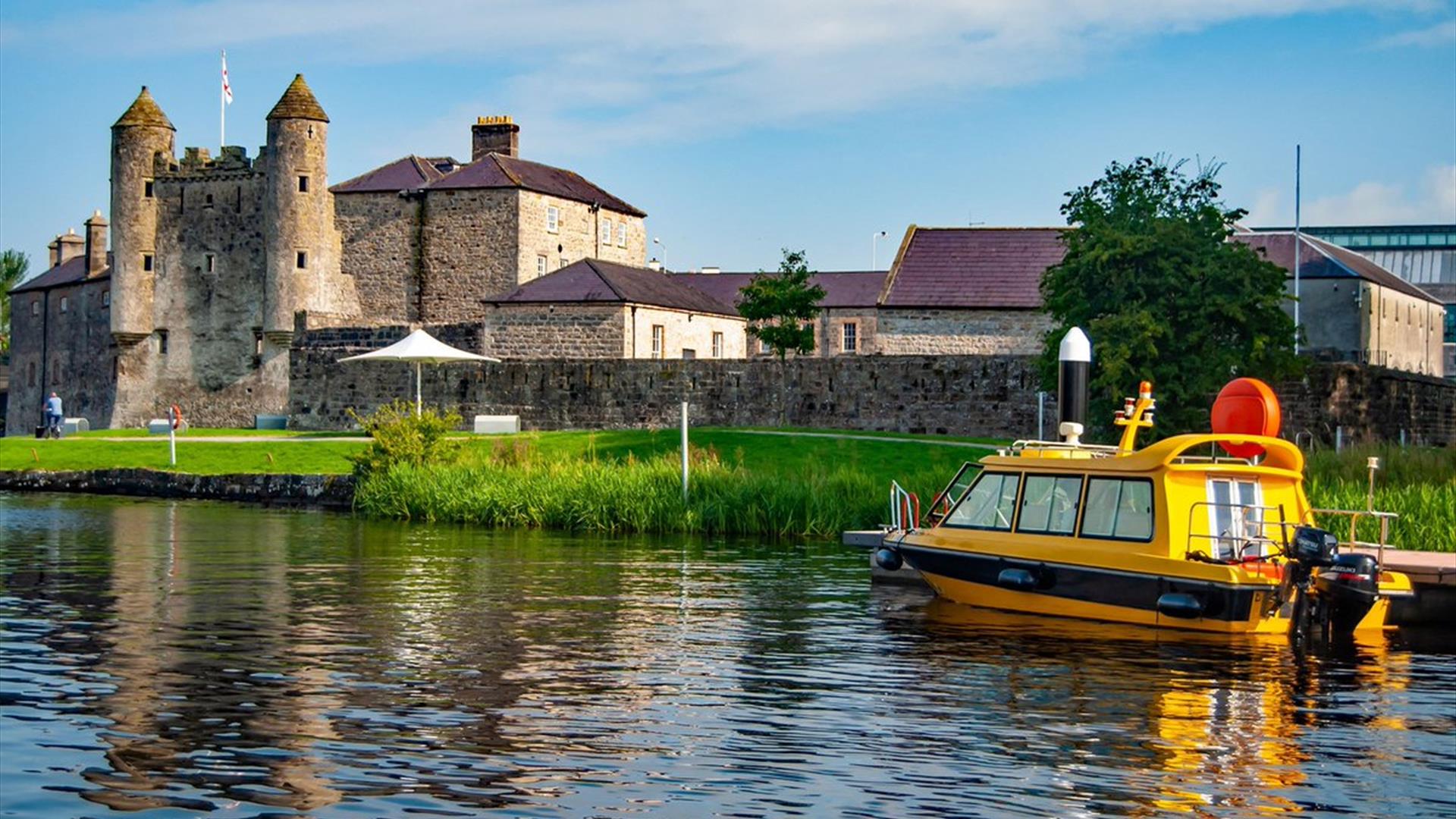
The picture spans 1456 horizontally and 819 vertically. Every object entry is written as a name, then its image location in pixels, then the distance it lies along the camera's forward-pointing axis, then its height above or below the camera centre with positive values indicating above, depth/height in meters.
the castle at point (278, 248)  67.44 +7.48
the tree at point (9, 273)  111.38 +10.28
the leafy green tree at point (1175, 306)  36.81 +2.88
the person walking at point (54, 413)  56.69 +0.64
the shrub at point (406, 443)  36.88 -0.17
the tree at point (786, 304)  66.38 +5.12
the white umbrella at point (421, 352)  47.41 +2.34
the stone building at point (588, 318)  57.81 +4.01
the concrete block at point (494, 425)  48.94 +0.31
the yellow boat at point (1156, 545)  18.31 -1.18
